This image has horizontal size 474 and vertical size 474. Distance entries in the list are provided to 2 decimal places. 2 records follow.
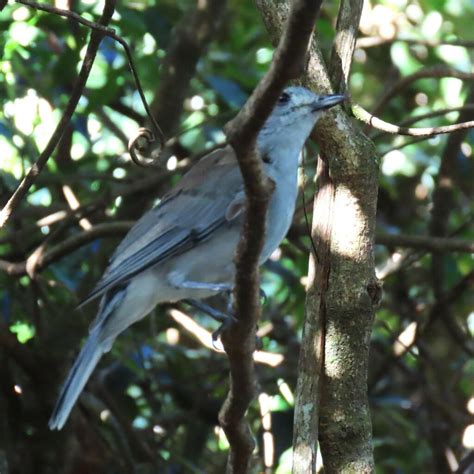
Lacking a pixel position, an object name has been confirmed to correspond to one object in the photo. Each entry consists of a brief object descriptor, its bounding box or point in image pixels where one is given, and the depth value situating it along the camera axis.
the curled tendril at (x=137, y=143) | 7.08
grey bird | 7.36
